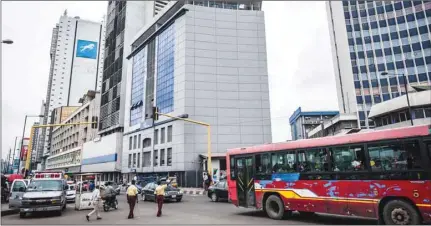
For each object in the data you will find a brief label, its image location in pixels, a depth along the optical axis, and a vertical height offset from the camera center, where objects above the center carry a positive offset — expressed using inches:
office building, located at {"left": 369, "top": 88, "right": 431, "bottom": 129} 1437.0 +289.0
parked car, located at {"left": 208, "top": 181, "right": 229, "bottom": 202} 792.4 -53.3
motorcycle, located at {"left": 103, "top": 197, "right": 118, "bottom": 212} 639.1 -64.8
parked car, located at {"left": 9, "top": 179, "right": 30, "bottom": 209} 631.8 -34.1
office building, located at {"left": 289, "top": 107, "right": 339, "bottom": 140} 3939.5 +697.5
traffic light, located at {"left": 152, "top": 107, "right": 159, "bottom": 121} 875.4 +176.9
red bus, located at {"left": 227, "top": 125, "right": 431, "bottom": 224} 337.1 -10.7
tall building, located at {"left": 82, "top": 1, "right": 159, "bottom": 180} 2379.4 +761.7
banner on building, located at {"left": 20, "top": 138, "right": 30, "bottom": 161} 2331.9 +185.3
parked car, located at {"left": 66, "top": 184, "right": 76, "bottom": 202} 862.5 -57.4
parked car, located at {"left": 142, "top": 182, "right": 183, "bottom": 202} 834.5 -58.3
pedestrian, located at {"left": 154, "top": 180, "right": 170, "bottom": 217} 537.0 -40.0
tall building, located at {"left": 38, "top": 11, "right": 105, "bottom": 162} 5556.1 +2181.8
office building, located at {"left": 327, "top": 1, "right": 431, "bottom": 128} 2549.2 +1074.9
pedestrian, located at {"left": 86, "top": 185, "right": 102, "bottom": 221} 519.6 -48.0
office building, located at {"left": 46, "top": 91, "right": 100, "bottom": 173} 3171.8 +470.3
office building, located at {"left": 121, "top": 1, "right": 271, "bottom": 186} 1627.7 +496.3
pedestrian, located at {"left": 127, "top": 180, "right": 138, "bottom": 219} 513.2 -39.1
